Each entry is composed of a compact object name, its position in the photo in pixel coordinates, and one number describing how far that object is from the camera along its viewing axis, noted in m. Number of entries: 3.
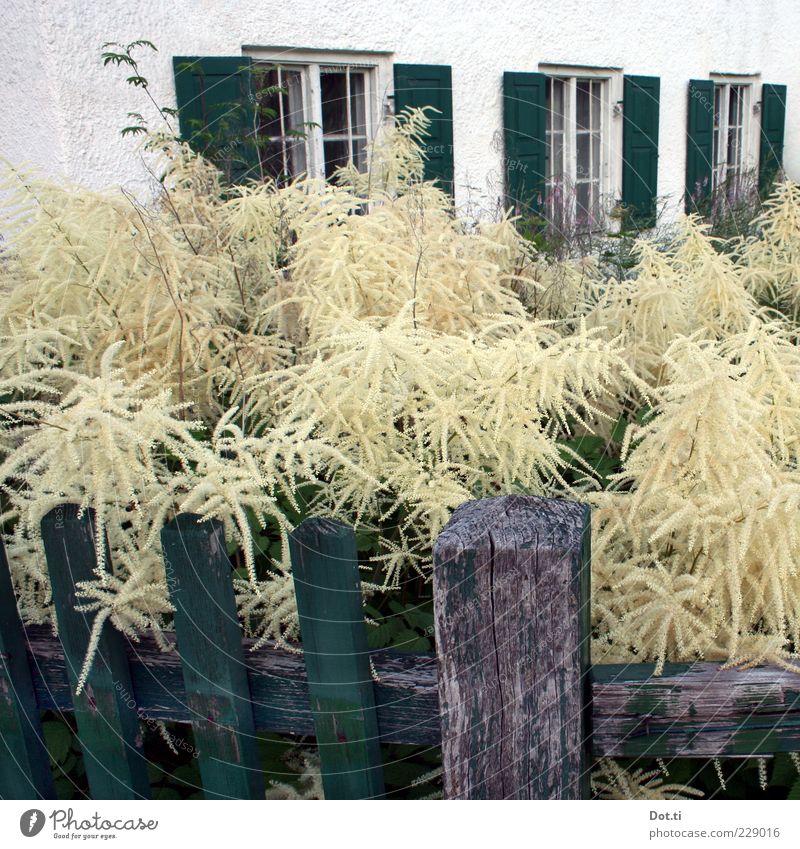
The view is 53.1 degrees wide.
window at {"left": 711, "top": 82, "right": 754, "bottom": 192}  11.91
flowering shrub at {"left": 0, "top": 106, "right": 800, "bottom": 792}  1.32
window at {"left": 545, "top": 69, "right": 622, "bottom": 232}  9.25
